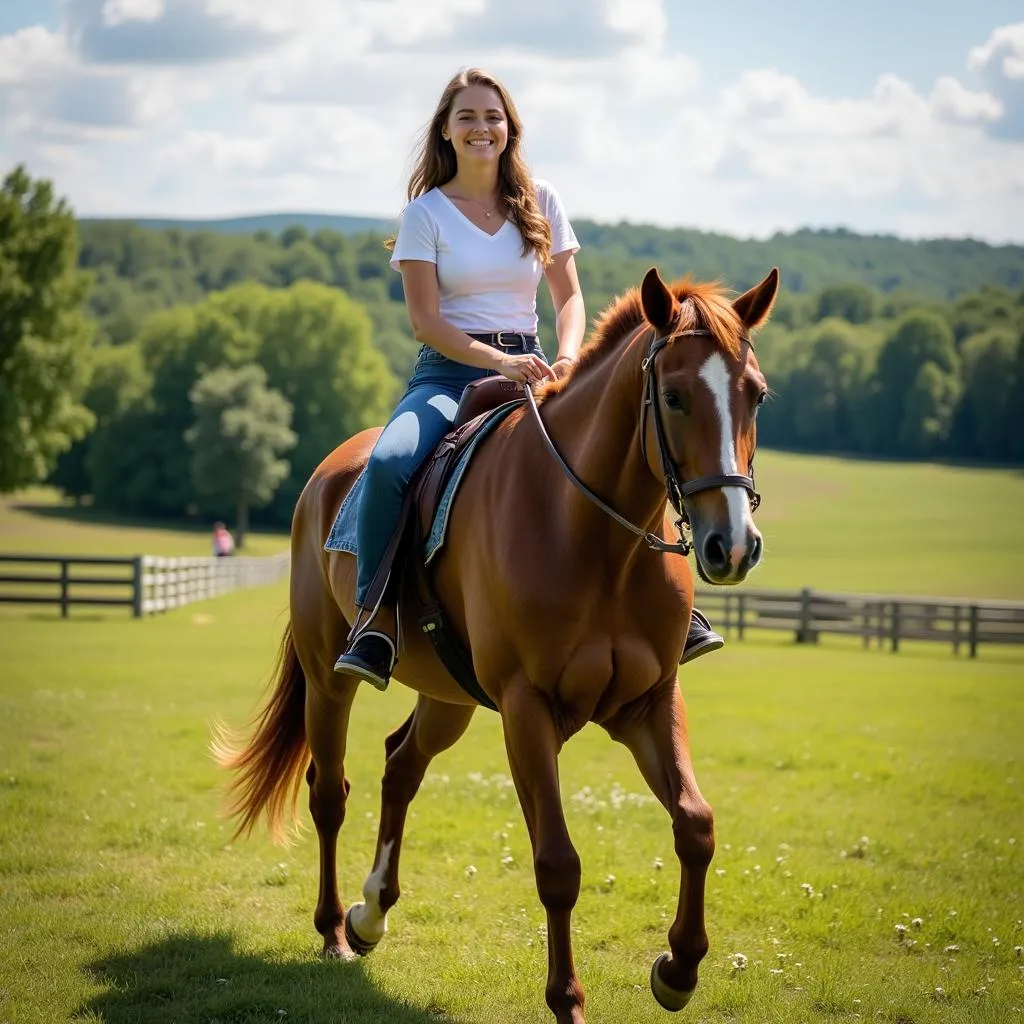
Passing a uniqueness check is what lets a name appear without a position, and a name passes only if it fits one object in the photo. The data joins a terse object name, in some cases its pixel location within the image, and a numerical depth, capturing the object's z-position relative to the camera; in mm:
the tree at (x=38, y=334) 43844
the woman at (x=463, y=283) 6051
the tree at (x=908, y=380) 113812
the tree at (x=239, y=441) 77062
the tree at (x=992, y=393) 101688
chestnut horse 4598
